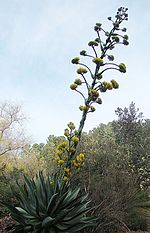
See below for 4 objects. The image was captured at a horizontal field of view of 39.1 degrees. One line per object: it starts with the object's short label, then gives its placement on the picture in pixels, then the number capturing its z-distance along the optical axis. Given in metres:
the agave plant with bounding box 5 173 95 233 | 3.32
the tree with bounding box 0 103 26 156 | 18.73
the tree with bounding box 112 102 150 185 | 10.09
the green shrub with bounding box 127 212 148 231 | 5.48
